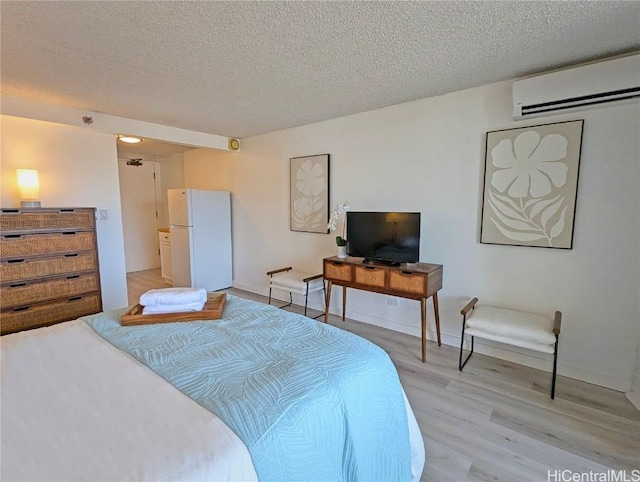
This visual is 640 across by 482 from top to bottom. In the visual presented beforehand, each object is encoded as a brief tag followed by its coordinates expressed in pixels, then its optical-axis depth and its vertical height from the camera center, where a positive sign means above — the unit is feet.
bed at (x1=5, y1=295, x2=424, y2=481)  2.72 -2.09
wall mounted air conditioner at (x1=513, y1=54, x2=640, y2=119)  6.61 +2.76
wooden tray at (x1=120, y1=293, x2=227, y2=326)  5.70 -1.98
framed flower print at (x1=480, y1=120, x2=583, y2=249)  7.75 +0.68
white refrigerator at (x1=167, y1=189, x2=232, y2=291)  15.12 -1.40
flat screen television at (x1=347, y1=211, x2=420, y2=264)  9.44 -0.82
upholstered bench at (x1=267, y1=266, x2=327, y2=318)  11.63 -2.74
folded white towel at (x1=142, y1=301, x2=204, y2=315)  6.02 -1.92
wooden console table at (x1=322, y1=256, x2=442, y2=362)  8.83 -2.05
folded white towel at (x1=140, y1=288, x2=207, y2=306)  6.11 -1.73
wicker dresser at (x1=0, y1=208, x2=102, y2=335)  9.09 -1.80
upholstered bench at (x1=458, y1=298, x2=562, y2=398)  7.11 -2.75
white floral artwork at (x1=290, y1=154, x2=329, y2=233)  12.52 +0.66
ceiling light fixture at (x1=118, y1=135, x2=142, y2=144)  12.83 +3.16
